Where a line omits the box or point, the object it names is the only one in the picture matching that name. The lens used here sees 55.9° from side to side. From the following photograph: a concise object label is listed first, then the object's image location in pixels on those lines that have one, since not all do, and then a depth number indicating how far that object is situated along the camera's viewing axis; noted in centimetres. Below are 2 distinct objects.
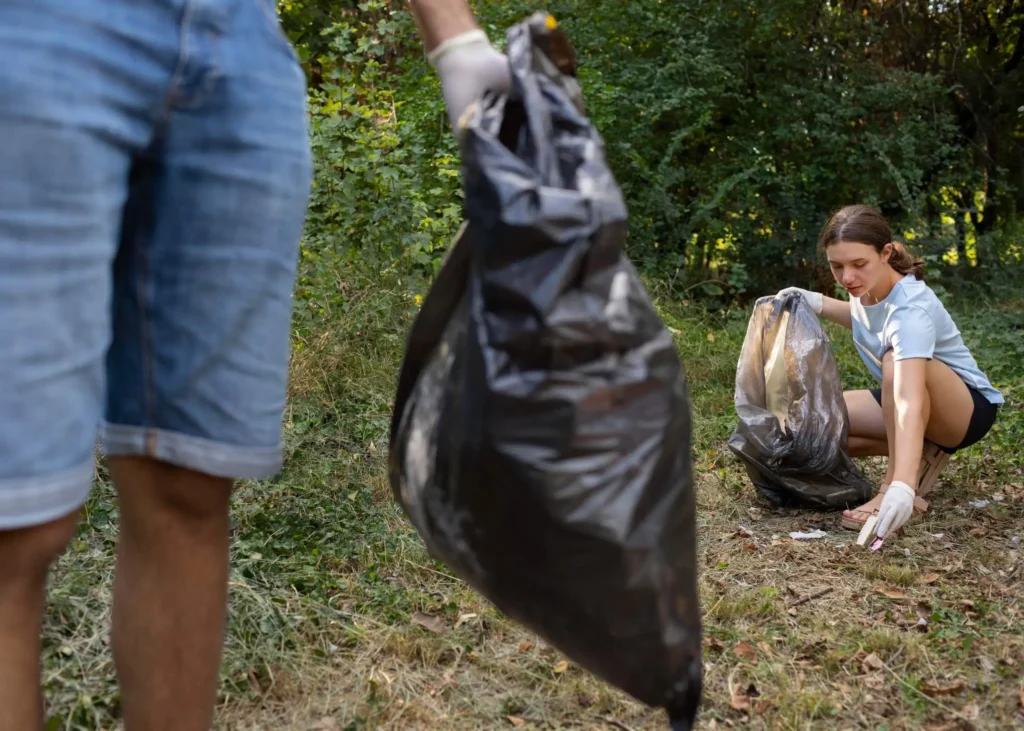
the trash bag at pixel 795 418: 321
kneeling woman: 304
